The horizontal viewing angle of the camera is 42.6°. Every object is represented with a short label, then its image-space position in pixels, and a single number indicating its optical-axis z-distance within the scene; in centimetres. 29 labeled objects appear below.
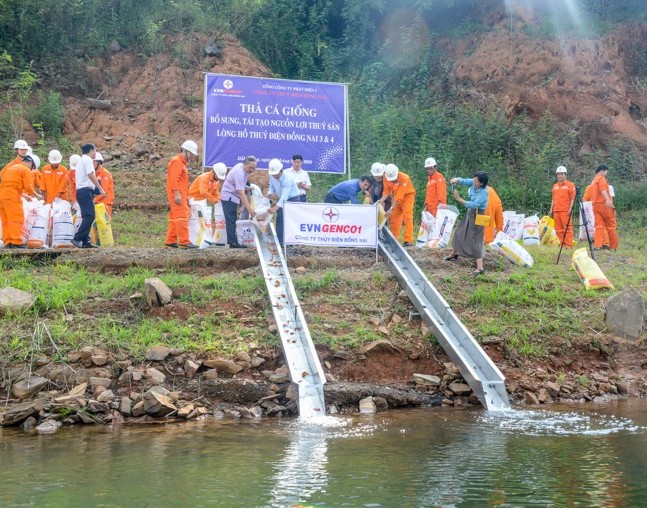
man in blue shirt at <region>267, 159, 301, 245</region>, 1393
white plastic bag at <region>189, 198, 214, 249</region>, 1465
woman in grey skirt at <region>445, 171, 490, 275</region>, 1298
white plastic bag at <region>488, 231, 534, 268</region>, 1388
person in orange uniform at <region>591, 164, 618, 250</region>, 1673
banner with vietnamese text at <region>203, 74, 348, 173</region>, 1596
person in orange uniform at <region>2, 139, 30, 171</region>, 1425
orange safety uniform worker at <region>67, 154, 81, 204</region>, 1486
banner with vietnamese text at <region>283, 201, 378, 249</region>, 1282
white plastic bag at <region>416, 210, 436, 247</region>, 1617
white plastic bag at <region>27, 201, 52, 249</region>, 1387
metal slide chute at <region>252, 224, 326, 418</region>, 941
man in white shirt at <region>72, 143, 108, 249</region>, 1366
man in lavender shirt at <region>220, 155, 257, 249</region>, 1383
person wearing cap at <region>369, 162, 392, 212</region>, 1503
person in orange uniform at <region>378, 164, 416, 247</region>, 1464
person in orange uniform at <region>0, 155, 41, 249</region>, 1345
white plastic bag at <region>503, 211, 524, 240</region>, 1661
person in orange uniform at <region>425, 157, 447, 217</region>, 1653
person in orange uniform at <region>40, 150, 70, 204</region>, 1554
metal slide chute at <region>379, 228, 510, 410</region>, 982
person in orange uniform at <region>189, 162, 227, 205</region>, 1482
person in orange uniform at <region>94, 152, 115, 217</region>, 1538
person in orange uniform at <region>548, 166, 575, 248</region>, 1725
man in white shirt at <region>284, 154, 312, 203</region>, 1488
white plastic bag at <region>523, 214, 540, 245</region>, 1647
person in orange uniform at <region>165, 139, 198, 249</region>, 1396
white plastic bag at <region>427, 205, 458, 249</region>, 1581
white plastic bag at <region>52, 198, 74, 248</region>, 1411
